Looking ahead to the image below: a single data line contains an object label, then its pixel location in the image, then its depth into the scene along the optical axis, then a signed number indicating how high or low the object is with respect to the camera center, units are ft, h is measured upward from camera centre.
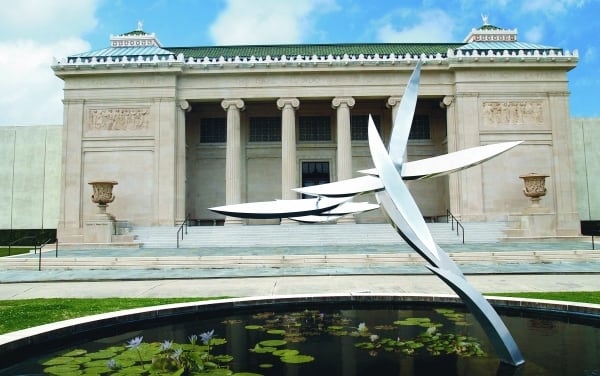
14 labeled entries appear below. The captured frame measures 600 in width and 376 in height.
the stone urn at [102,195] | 92.32 +6.13
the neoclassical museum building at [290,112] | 103.86 +25.41
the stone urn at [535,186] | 91.09 +6.90
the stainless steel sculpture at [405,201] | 17.43 +1.02
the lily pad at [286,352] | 19.93 -5.48
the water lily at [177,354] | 17.28 -4.76
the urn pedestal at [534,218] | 87.25 +0.66
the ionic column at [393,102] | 106.42 +27.51
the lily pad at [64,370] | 17.56 -5.47
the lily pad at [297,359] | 19.01 -5.53
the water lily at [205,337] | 17.81 -4.26
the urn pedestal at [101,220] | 88.43 +1.06
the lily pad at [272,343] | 21.35 -5.46
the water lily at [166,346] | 17.66 -4.56
